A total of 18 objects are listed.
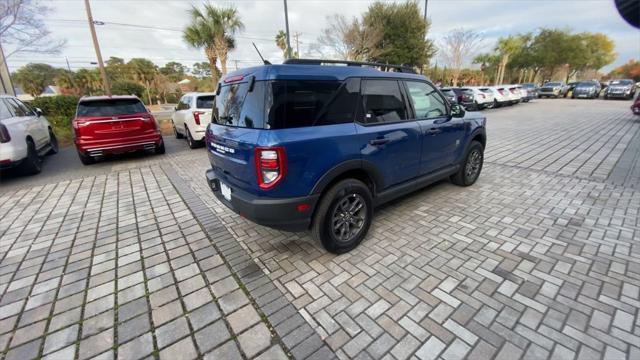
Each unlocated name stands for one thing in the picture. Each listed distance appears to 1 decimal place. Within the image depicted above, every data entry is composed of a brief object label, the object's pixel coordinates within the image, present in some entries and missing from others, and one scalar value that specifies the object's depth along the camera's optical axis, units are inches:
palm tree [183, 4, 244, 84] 544.4
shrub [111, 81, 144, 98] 1301.7
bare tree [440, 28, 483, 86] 1250.0
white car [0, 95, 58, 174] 203.3
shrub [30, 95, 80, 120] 432.1
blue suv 92.5
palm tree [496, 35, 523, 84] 1497.3
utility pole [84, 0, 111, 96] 480.6
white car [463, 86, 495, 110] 665.6
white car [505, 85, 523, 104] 769.6
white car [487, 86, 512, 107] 716.5
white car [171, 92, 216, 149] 306.2
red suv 237.0
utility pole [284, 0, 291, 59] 449.9
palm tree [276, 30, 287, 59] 1067.3
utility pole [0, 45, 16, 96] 487.5
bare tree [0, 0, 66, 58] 399.2
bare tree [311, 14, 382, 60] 780.6
